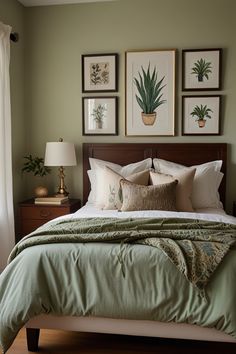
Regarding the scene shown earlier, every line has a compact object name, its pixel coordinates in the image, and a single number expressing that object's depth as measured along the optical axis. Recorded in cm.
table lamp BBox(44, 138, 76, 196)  369
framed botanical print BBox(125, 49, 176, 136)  381
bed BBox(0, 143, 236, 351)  194
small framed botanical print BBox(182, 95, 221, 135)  376
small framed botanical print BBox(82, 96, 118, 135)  395
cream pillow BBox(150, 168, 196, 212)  313
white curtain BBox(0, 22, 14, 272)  338
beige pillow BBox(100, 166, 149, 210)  325
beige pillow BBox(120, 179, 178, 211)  298
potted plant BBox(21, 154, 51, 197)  389
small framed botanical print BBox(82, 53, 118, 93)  390
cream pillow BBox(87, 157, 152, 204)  367
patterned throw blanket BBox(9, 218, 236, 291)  194
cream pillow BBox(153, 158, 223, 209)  340
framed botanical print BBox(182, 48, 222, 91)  372
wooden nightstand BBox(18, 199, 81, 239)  364
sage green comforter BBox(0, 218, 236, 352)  192
